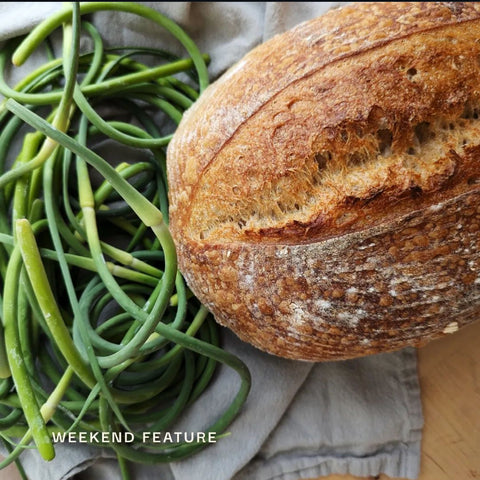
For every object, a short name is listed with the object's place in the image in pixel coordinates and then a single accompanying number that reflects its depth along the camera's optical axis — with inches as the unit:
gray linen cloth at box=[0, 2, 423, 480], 15.5
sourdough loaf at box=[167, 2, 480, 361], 12.5
